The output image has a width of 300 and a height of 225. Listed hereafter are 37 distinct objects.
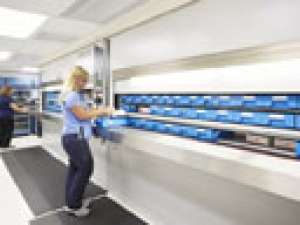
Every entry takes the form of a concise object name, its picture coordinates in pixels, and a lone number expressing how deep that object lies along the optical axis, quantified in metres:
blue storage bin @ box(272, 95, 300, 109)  1.70
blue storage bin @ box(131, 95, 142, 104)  3.21
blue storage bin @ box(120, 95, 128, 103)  3.47
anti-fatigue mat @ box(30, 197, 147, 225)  2.87
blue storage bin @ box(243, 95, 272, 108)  1.85
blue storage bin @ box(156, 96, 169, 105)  2.81
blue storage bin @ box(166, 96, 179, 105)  2.70
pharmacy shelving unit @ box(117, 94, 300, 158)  1.73
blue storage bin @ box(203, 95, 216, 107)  2.26
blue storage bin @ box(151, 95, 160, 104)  2.93
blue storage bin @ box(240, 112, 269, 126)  1.86
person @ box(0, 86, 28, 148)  6.89
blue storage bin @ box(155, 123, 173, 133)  2.77
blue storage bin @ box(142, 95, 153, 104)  3.04
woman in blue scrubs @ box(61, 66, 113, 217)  2.85
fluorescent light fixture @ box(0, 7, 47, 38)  3.65
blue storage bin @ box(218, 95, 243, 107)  2.05
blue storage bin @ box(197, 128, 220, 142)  2.21
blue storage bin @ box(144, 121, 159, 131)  2.98
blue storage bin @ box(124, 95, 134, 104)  3.34
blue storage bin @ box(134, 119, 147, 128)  3.16
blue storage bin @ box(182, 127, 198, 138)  2.40
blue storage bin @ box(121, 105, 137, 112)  3.37
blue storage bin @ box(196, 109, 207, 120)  2.34
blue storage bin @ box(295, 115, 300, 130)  1.68
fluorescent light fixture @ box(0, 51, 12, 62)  6.87
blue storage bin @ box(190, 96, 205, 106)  2.37
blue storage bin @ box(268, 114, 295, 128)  1.72
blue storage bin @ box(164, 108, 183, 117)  2.62
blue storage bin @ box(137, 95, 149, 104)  3.10
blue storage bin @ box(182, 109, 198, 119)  2.43
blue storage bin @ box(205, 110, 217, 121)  2.24
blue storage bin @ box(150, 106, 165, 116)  2.86
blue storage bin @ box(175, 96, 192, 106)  2.53
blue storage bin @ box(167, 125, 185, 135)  2.59
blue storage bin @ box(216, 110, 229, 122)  2.12
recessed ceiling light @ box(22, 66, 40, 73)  9.90
